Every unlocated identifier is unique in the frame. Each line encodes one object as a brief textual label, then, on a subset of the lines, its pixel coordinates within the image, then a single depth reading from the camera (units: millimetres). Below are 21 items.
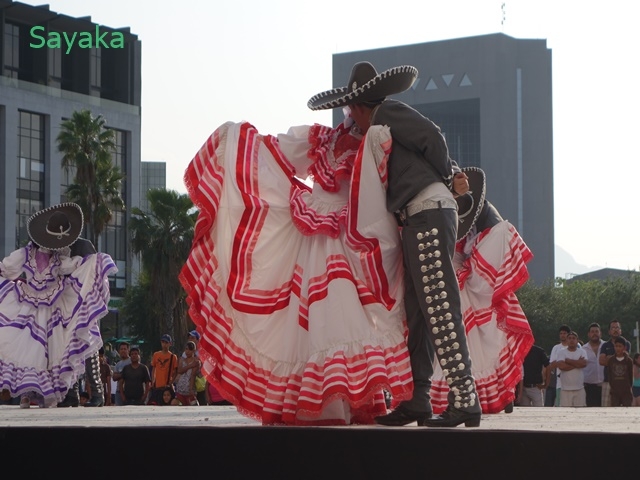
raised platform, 4148
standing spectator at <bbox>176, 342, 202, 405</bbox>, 14602
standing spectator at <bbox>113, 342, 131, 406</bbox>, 15219
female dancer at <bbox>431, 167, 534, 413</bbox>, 8938
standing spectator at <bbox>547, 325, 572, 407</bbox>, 14242
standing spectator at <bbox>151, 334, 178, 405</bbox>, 14523
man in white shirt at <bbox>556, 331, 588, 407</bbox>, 14094
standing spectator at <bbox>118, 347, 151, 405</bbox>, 14680
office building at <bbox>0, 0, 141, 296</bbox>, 53094
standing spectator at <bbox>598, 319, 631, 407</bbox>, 14234
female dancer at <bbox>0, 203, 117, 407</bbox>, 11750
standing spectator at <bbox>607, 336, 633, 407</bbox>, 13680
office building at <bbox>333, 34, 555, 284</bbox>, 127375
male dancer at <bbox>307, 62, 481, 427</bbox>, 5586
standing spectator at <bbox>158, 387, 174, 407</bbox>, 14328
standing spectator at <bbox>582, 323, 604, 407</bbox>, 14508
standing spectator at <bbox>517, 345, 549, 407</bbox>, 14031
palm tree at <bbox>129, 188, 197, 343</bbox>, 36219
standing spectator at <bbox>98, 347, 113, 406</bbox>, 15788
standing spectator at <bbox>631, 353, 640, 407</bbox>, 15711
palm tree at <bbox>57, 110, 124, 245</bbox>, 37594
